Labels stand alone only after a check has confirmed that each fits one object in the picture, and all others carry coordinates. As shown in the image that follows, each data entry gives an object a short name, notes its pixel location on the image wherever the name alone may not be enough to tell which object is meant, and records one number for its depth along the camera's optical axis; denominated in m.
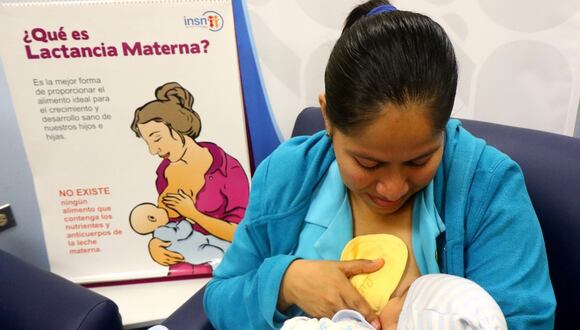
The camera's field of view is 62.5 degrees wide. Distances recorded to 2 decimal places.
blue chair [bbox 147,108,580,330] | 0.92
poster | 1.27
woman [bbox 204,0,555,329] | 0.70
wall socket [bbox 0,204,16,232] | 1.54
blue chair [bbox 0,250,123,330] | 1.03
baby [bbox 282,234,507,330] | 0.69
